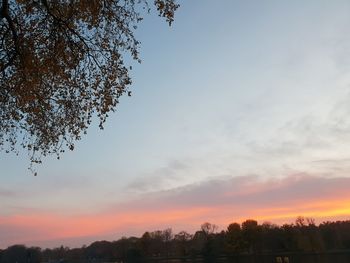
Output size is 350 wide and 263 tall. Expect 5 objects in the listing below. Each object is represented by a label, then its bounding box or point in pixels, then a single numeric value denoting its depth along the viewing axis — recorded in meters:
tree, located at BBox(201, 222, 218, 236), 157.50
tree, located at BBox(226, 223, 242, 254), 120.81
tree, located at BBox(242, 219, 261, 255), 123.62
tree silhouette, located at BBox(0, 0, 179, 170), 10.27
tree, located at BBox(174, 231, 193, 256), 150.25
